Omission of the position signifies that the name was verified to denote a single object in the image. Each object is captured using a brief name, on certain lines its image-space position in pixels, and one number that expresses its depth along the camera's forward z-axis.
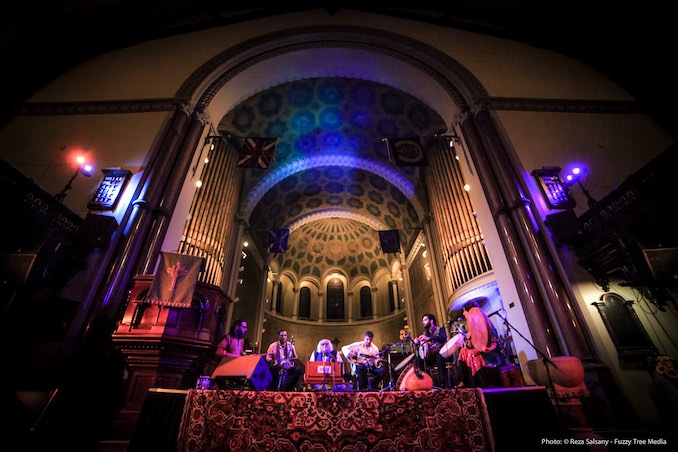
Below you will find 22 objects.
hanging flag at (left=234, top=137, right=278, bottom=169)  8.98
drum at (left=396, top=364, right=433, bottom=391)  3.76
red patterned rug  2.75
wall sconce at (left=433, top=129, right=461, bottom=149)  8.16
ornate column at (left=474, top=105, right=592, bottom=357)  4.64
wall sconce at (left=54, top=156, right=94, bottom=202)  6.05
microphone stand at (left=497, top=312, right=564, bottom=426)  3.30
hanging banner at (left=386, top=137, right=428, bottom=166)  9.34
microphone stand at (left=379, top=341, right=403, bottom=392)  6.11
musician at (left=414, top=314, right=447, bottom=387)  5.96
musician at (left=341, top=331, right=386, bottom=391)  6.57
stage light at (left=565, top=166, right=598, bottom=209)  6.27
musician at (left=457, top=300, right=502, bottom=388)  4.75
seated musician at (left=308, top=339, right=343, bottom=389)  7.04
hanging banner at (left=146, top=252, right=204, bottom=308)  4.04
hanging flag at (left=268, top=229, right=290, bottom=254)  14.09
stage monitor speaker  3.71
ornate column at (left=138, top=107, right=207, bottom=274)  5.60
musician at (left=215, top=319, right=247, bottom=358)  5.18
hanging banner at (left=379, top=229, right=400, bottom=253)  13.78
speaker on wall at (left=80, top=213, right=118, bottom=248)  5.20
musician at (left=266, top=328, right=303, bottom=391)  5.83
